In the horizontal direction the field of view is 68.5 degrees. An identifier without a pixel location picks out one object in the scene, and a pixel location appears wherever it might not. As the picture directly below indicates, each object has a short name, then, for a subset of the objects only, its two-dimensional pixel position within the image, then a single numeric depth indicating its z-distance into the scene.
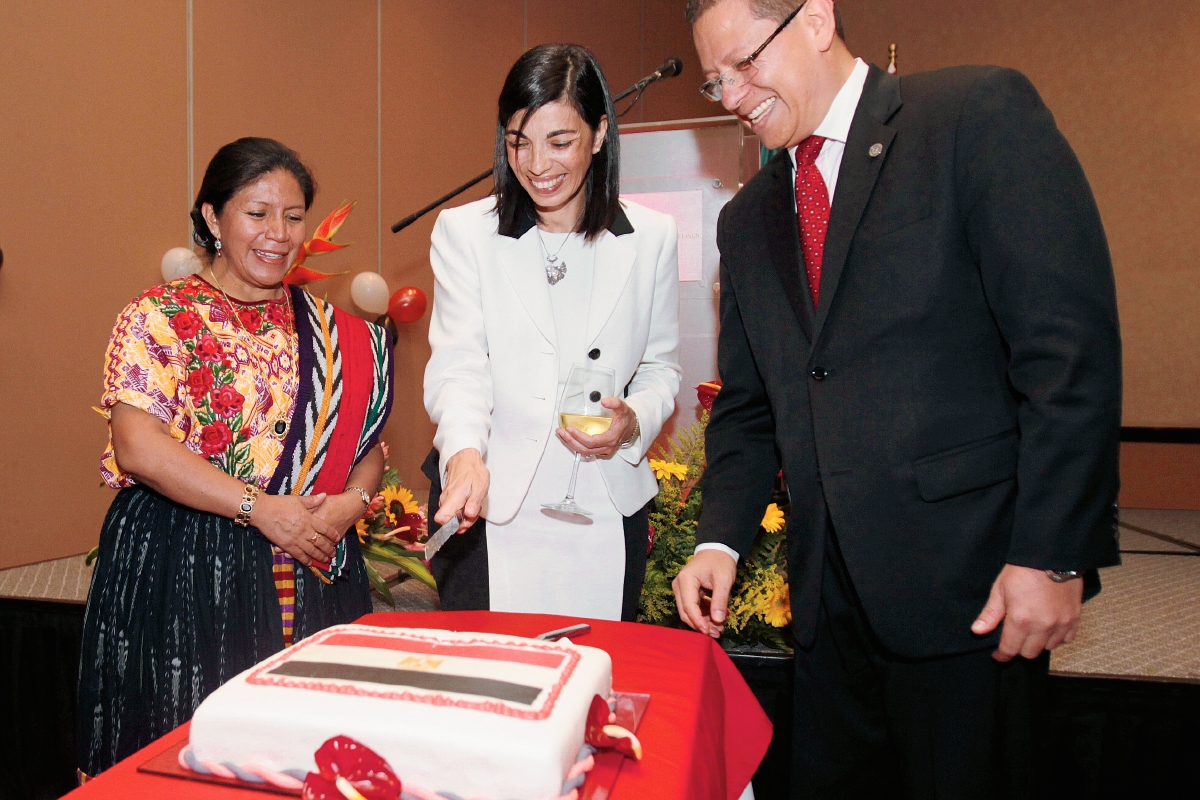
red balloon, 4.58
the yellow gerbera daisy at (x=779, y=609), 2.02
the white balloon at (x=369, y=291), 4.25
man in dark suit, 0.97
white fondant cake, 0.69
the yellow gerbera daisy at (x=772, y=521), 2.07
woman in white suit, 1.63
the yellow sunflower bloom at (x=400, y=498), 2.70
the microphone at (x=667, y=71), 2.82
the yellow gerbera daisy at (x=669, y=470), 2.19
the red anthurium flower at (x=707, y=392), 2.31
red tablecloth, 0.74
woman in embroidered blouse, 1.70
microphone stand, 2.68
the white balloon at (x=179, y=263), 3.33
